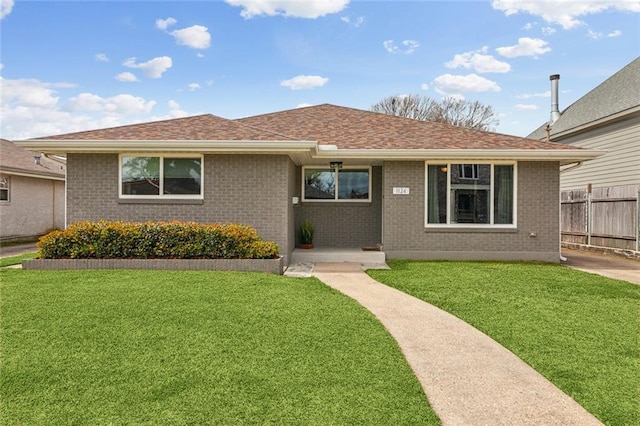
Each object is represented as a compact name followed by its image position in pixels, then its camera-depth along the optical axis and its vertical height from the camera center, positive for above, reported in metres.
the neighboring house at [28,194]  15.67 +0.55
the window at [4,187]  15.51 +0.77
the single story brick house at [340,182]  9.94 +0.68
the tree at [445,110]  36.03 +8.48
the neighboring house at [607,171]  13.53 +1.41
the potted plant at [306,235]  11.90 -0.78
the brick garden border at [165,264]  8.60 -1.16
